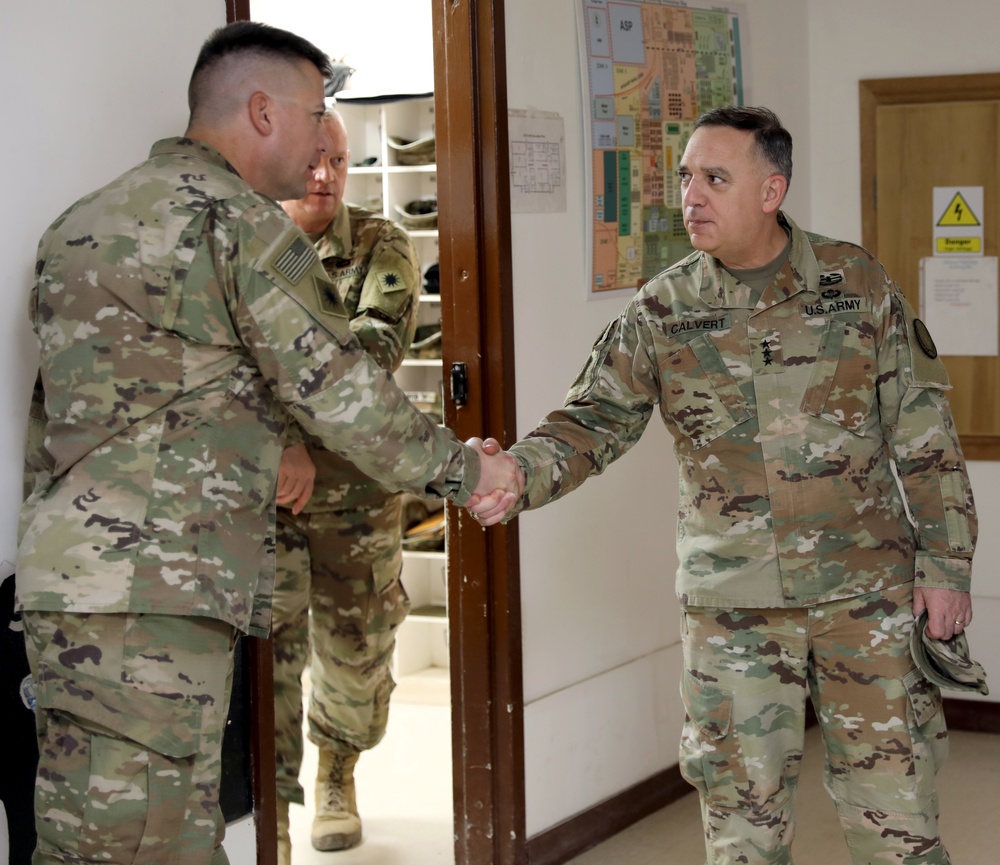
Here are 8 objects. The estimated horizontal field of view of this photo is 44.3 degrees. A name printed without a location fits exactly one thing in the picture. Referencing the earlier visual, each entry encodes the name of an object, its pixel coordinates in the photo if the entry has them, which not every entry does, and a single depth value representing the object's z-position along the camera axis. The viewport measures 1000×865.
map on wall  3.31
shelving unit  5.11
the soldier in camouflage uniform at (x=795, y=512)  2.36
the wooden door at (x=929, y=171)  4.05
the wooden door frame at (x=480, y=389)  3.01
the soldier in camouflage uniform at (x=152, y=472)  1.82
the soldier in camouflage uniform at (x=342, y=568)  3.31
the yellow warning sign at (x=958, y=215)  4.11
